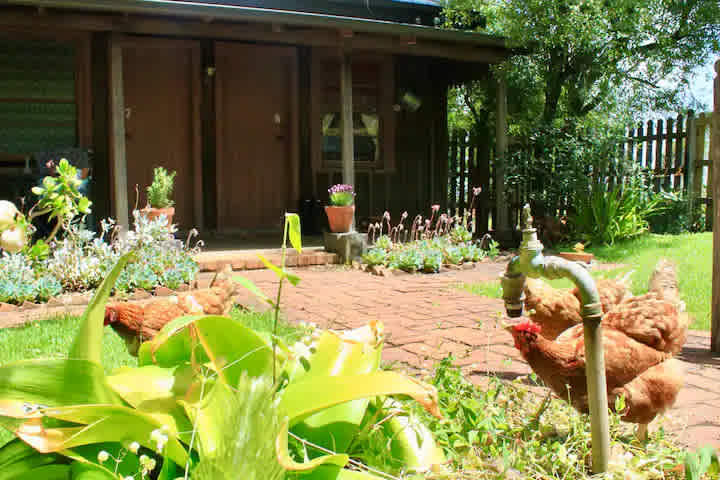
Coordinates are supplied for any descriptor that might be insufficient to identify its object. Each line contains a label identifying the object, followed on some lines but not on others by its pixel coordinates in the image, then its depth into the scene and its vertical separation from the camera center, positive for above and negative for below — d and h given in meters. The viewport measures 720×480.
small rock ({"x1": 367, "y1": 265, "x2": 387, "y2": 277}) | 7.04 -1.06
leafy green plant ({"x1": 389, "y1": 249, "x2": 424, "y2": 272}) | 7.21 -0.97
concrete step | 6.99 -0.95
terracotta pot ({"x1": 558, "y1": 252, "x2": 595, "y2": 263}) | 7.21 -0.91
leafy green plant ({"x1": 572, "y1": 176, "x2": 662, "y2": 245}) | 8.80 -0.54
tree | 8.83 +1.91
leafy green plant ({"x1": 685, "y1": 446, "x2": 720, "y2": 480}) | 1.37 -0.63
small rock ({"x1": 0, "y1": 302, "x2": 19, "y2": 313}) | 4.76 -0.99
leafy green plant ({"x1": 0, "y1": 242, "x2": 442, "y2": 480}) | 0.91 -0.36
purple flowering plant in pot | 7.76 -0.42
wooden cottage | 7.30 +1.13
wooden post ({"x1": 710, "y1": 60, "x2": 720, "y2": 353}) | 3.60 -0.26
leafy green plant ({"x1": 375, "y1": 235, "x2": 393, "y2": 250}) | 7.79 -0.82
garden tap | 1.32 -0.29
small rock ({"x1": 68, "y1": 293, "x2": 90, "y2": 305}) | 5.08 -0.98
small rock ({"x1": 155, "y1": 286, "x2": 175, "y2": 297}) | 5.42 -0.99
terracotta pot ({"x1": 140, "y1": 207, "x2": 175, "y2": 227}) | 7.53 -0.43
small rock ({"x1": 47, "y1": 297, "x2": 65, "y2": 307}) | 4.97 -0.99
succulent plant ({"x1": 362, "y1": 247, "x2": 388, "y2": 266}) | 7.36 -0.94
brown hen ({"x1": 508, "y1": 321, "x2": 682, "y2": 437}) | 2.04 -0.65
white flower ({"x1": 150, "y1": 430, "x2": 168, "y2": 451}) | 0.89 -0.37
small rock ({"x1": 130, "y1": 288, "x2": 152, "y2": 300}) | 5.18 -0.97
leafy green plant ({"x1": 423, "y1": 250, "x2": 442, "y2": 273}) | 7.26 -0.98
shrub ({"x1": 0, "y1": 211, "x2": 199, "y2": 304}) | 5.07 -0.78
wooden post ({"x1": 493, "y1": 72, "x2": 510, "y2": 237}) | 9.50 +0.28
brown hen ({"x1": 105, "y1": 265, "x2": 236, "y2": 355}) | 2.49 -0.56
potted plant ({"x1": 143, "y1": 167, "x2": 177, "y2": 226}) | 7.62 -0.24
